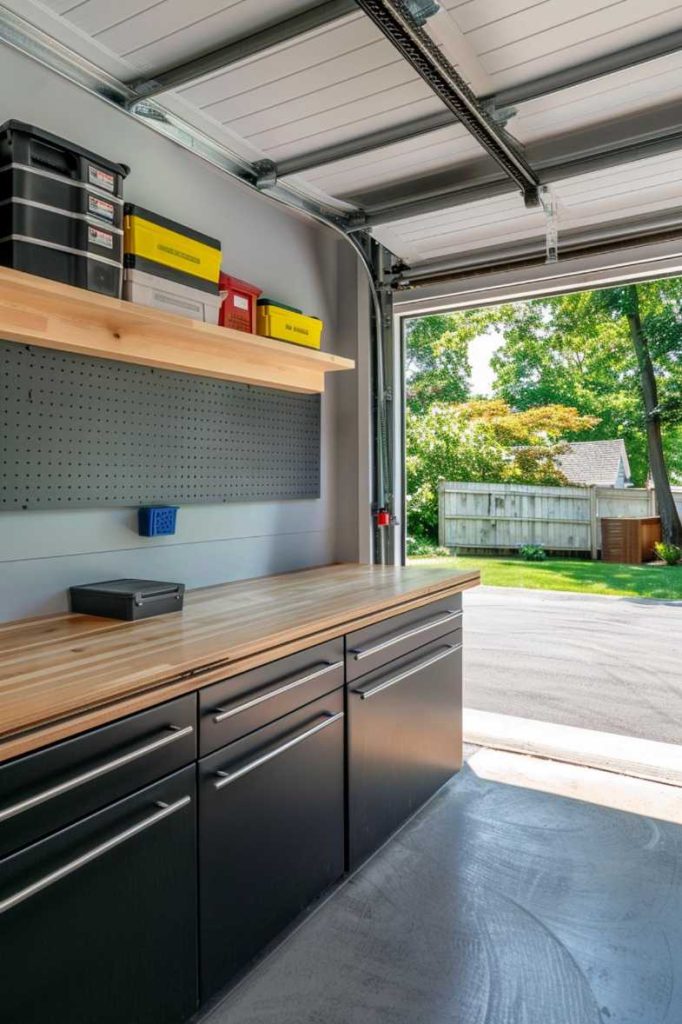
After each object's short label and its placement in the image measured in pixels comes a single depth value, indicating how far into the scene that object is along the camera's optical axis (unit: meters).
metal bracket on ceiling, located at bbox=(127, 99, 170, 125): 1.96
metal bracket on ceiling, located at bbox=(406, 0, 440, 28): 1.48
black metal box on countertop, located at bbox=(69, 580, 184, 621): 1.80
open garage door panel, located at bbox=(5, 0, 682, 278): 1.62
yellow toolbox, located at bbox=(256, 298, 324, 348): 2.38
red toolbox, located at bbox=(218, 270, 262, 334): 2.22
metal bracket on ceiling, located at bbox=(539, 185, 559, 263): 2.41
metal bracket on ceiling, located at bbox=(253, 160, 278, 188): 2.41
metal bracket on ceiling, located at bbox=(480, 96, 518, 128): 1.95
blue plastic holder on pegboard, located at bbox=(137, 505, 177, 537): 2.18
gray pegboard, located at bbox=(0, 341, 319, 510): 1.82
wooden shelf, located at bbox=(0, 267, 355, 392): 1.61
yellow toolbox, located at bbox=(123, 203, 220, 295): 1.82
